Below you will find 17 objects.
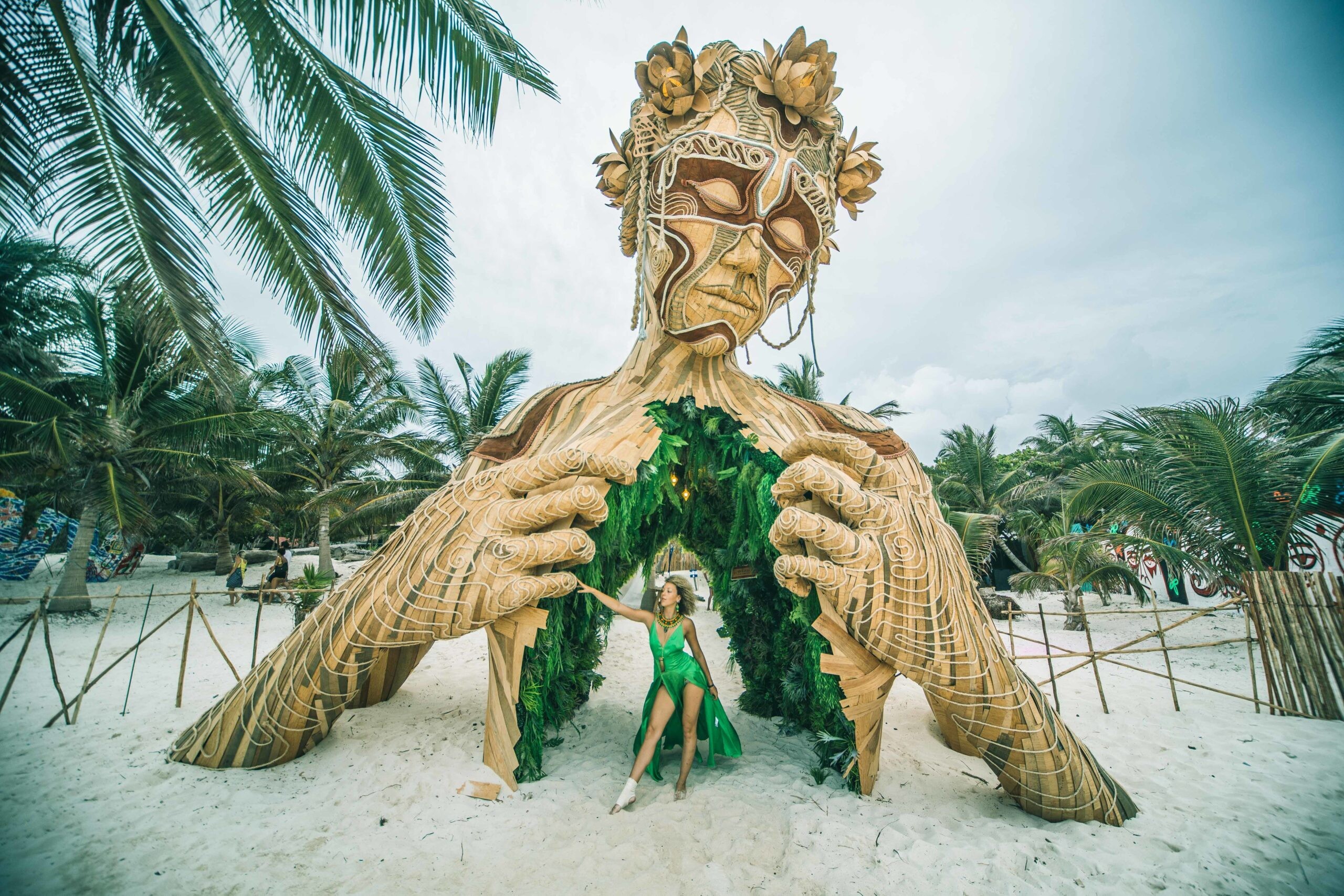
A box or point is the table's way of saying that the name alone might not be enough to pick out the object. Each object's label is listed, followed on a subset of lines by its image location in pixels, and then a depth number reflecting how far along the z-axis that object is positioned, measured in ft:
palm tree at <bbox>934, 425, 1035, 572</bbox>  53.98
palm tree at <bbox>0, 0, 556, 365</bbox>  7.60
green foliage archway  11.78
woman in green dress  11.64
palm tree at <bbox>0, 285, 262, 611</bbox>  28.86
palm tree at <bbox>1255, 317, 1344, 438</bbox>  24.71
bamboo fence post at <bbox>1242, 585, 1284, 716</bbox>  16.11
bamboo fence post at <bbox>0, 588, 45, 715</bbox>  11.71
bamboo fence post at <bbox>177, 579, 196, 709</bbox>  15.46
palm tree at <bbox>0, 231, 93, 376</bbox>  25.13
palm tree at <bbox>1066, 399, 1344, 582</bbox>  20.93
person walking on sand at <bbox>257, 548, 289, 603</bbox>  35.25
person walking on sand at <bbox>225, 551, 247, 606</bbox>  43.21
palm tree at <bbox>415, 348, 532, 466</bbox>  44.70
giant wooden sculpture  9.82
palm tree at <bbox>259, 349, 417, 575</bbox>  44.96
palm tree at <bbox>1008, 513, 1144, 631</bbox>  33.86
